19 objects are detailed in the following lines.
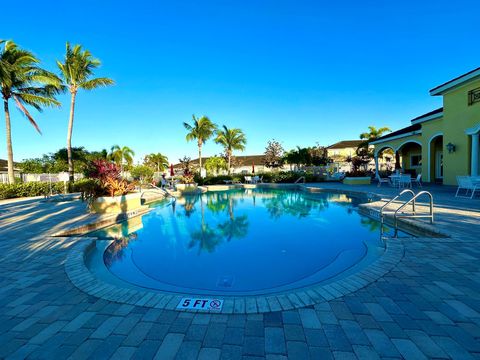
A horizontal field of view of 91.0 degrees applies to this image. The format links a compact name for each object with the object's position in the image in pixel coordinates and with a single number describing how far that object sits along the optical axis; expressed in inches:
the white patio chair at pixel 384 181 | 626.2
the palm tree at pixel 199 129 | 989.8
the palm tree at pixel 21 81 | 582.7
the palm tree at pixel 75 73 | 677.9
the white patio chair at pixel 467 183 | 362.3
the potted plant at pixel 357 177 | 718.2
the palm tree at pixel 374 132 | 1275.8
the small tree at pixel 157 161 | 1855.3
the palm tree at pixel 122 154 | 1484.0
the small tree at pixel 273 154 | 1204.1
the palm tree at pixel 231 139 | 1120.8
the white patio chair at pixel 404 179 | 521.0
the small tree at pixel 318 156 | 1119.0
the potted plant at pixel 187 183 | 673.0
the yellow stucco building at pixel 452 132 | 451.8
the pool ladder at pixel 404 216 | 223.6
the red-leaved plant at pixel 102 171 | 343.9
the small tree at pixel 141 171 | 1326.6
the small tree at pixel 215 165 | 1136.2
